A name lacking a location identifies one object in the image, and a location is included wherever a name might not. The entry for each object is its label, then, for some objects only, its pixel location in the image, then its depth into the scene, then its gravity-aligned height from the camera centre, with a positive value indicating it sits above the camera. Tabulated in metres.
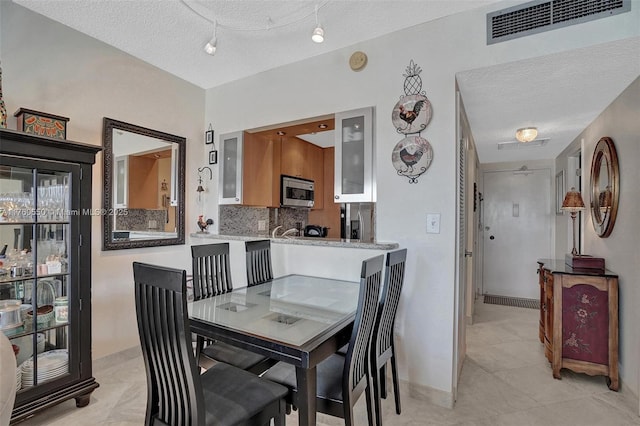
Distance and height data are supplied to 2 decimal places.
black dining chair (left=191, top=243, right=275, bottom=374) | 1.83 -0.54
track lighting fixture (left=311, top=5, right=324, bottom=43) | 2.02 +1.15
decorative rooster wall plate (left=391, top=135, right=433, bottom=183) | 2.24 +0.42
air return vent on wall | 1.77 +1.18
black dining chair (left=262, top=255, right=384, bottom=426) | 1.45 -0.80
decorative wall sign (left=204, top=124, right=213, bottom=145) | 3.48 +0.86
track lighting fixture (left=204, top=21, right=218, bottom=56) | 2.29 +1.22
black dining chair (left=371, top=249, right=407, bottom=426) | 1.76 -0.69
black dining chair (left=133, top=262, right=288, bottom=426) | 1.18 -0.67
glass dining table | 1.30 -0.54
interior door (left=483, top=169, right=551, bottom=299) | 4.79 -0.22
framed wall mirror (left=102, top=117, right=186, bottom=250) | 2.68 +0.25
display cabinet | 1.85 -0.33
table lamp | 2.83 +0.11
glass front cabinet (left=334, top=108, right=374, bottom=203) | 2.51 +0.48
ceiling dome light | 3.18 +0.82
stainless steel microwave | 3.80 +0.28
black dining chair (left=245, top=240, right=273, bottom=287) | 2.48 -0.39
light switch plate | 2.19 -0.06
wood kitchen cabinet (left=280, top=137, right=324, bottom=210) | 3.93 +0.71
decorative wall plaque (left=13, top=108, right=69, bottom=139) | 2.08 +0.61
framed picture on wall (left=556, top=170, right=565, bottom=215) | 4.25 +0.35
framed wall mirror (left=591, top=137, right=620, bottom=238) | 2.47 +0.24
